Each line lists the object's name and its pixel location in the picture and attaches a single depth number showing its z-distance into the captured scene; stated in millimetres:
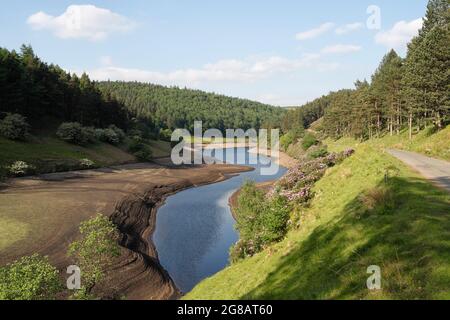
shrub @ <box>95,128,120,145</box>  102250
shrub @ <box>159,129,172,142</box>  165250
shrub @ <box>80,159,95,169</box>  79281
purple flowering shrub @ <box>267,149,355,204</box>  24322
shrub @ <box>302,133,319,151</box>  118688
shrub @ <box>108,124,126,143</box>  110038
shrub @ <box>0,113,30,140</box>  75000
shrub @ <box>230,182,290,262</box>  21984
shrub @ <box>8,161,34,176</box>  62859
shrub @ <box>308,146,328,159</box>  40766
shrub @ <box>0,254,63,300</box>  15086
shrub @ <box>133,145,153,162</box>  104625
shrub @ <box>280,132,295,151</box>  152675
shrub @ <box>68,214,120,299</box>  20156
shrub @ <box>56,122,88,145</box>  90038
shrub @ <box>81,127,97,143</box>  93500
